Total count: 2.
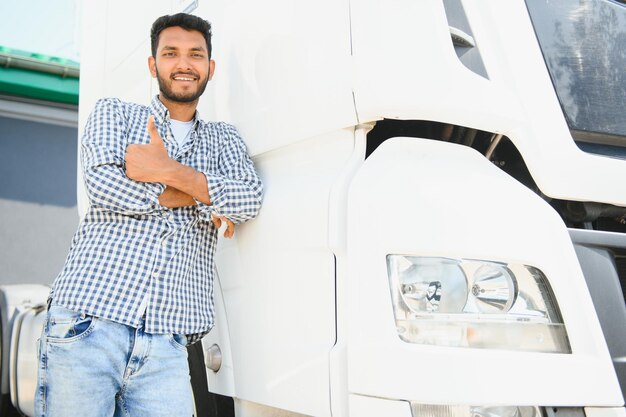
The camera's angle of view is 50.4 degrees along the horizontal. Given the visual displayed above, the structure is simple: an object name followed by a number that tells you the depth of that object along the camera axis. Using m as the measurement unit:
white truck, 1.60
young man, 1.97
